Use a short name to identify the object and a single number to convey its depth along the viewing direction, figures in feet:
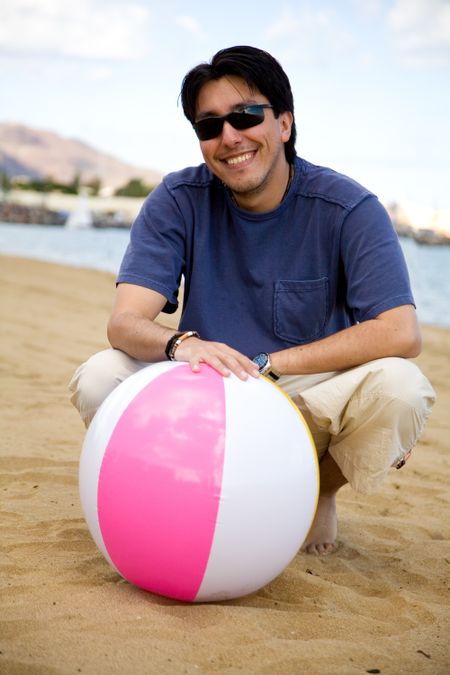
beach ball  7.96
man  10.03
